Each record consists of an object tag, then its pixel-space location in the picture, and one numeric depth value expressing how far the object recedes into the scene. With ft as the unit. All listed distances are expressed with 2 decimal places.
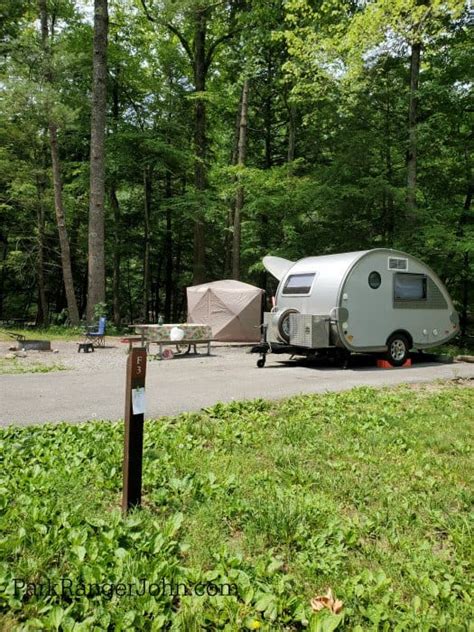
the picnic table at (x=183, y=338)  39.93
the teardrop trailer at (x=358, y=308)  35.14
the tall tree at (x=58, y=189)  59.00
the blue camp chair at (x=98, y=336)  46.39
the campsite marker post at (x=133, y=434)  10.27
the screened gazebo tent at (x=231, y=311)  54.24
